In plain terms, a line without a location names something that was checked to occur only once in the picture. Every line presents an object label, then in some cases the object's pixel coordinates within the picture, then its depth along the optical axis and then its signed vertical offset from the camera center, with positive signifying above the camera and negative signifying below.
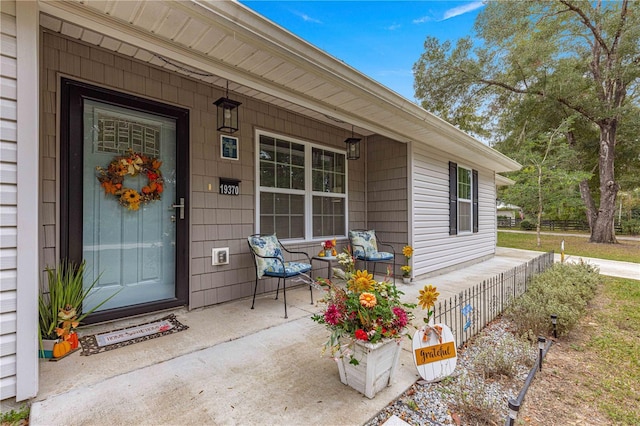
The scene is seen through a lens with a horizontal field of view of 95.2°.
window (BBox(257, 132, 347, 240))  3.96 +0.38
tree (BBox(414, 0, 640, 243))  10.10 +5.53
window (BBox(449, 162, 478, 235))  5.91 +0.31
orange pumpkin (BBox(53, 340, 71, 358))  2.12 -0.98
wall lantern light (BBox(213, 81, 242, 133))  3.21 +1.16
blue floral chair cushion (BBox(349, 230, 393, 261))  4.48 -0.52
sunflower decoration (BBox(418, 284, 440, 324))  1.91 -0.55
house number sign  3.44 +0.34
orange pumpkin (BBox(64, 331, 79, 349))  2.21 -0.95
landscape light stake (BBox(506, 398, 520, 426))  1.41 -0.97
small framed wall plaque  3.46 +0.81
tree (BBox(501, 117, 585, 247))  10.40 +1.33
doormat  2.32 -1.05
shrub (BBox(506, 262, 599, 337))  2.81 -0.95
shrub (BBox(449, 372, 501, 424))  1.61 -1.11
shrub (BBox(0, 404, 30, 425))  1.54 -1.08
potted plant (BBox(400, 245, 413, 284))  4.68 -1.01
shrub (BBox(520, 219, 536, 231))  19.89 -0.86
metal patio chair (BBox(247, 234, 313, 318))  3.25 -0.54
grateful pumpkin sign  1.95 -0.94
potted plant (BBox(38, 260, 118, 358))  2.13 -0.75
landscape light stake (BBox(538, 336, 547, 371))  2.15 -1.00
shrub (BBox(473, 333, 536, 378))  2.09 -1.10
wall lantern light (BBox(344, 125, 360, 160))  4.67 +1.09
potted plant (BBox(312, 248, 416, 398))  1.72 -0.69
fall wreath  2.78 +0.37
